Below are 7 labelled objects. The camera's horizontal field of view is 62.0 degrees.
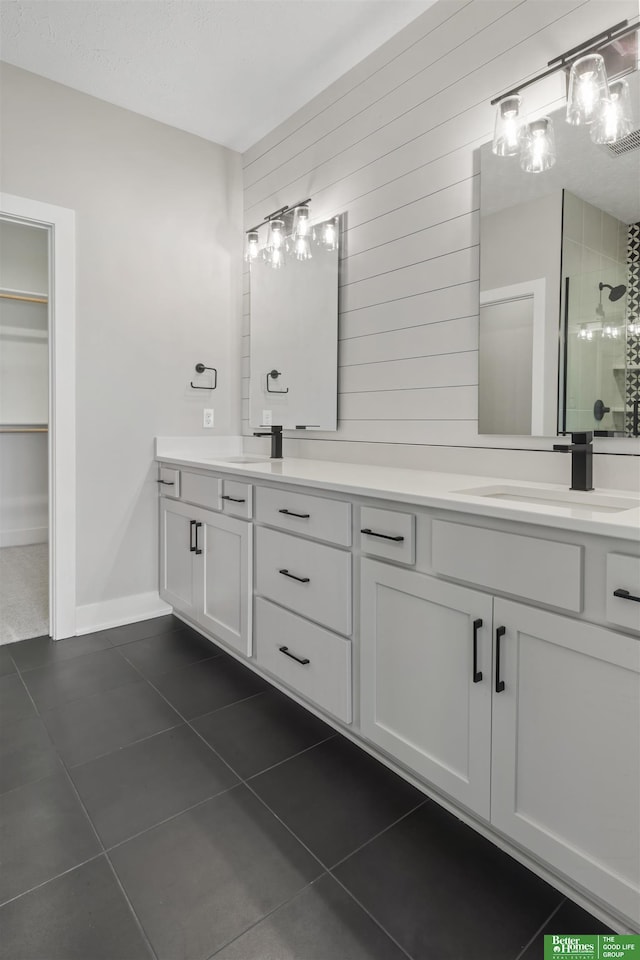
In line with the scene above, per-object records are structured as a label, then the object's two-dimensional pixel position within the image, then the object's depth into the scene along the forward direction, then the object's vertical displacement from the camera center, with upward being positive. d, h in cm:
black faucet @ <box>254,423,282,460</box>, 276 +6
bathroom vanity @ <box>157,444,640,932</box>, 103 -47
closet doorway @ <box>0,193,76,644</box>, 258 +20
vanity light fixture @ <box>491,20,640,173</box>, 148 +102
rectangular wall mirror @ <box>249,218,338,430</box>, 255 +58
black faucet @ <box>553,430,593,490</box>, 150 -1
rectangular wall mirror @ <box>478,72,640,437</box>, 148 +50
